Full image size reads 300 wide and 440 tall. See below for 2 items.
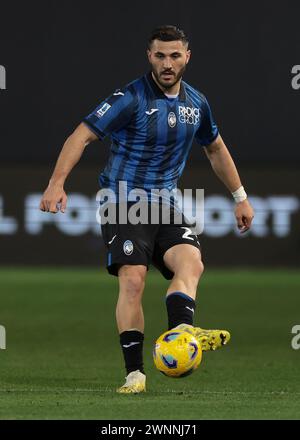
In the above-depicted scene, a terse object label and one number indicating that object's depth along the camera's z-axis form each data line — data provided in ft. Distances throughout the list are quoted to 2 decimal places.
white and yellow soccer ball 45.83
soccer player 48.73
